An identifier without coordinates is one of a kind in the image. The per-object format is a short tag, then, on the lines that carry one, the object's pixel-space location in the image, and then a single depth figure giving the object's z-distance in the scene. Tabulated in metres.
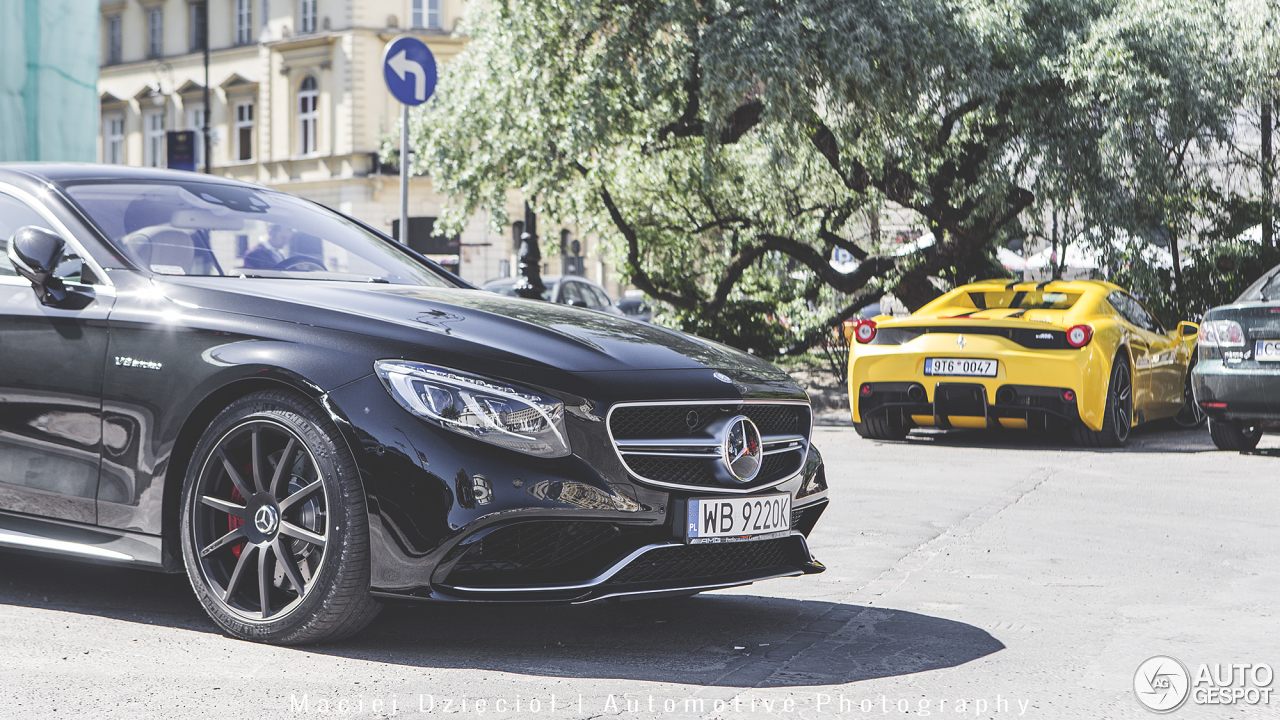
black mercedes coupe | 3.83
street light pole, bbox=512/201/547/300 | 15.81
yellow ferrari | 10.13
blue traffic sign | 11.05
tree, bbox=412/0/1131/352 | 13.21
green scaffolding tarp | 14.05
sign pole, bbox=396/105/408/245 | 10.99
